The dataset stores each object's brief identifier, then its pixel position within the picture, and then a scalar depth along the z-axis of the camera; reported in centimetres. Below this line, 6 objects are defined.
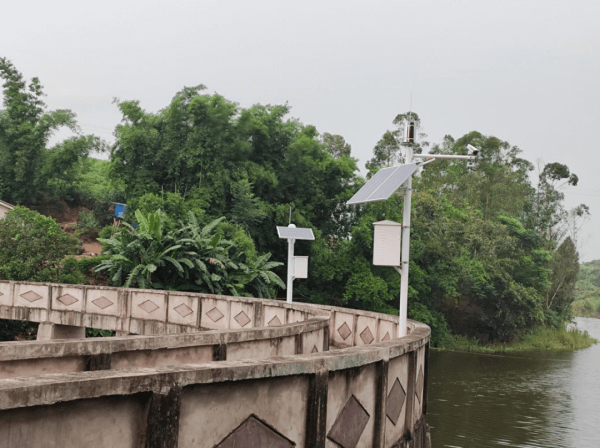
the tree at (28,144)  4272
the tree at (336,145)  5623
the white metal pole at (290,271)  1698
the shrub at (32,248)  2534
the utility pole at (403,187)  928
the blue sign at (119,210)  4118
